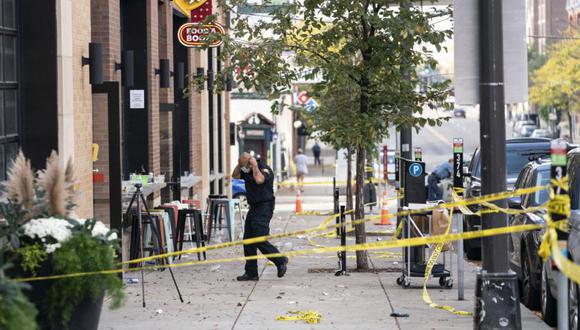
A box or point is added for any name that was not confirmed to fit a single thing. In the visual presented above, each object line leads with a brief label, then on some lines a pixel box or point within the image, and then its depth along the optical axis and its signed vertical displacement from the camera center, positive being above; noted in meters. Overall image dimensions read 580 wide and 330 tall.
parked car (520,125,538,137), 95.64 +1.38
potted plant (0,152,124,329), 8.73 -0.73
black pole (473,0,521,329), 9.77 -0.09
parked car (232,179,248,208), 37.10 -1.19
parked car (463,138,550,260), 20.20 -0.25
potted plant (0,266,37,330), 7.09 -0.92
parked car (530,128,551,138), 83.78 +1.03
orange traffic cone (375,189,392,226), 29.29 -1.78
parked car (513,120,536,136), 103.25 +1.96
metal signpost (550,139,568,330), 8.05 -0.28
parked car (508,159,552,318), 13.04 -1.05
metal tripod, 14.68 -1.05
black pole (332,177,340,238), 22.84 -1.09
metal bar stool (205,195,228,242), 22.20 -1.16
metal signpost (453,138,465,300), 16.69 -0.21
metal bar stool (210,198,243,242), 22.42 -1.14
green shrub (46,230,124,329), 8.70 -0.94
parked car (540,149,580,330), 10.48 -1.21
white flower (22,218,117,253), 8.76 -0.56
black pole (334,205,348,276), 16.17 -1.49
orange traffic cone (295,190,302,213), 34.69 -1.64
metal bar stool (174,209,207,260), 18.95 -1.20
